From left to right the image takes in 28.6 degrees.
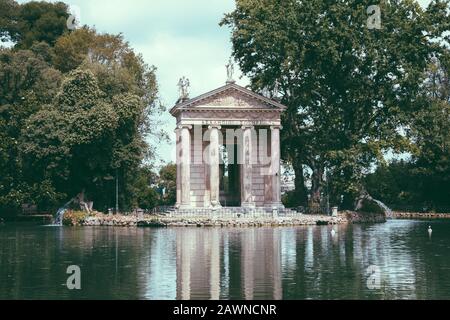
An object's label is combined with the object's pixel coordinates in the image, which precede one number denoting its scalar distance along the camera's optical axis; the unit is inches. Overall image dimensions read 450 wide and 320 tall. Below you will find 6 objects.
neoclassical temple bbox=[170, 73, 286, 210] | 3508.9
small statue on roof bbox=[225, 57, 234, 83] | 3518.7
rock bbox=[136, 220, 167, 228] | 3026.6
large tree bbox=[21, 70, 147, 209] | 3253.0
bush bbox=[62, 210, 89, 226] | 3157.0
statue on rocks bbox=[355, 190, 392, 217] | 3643.7
